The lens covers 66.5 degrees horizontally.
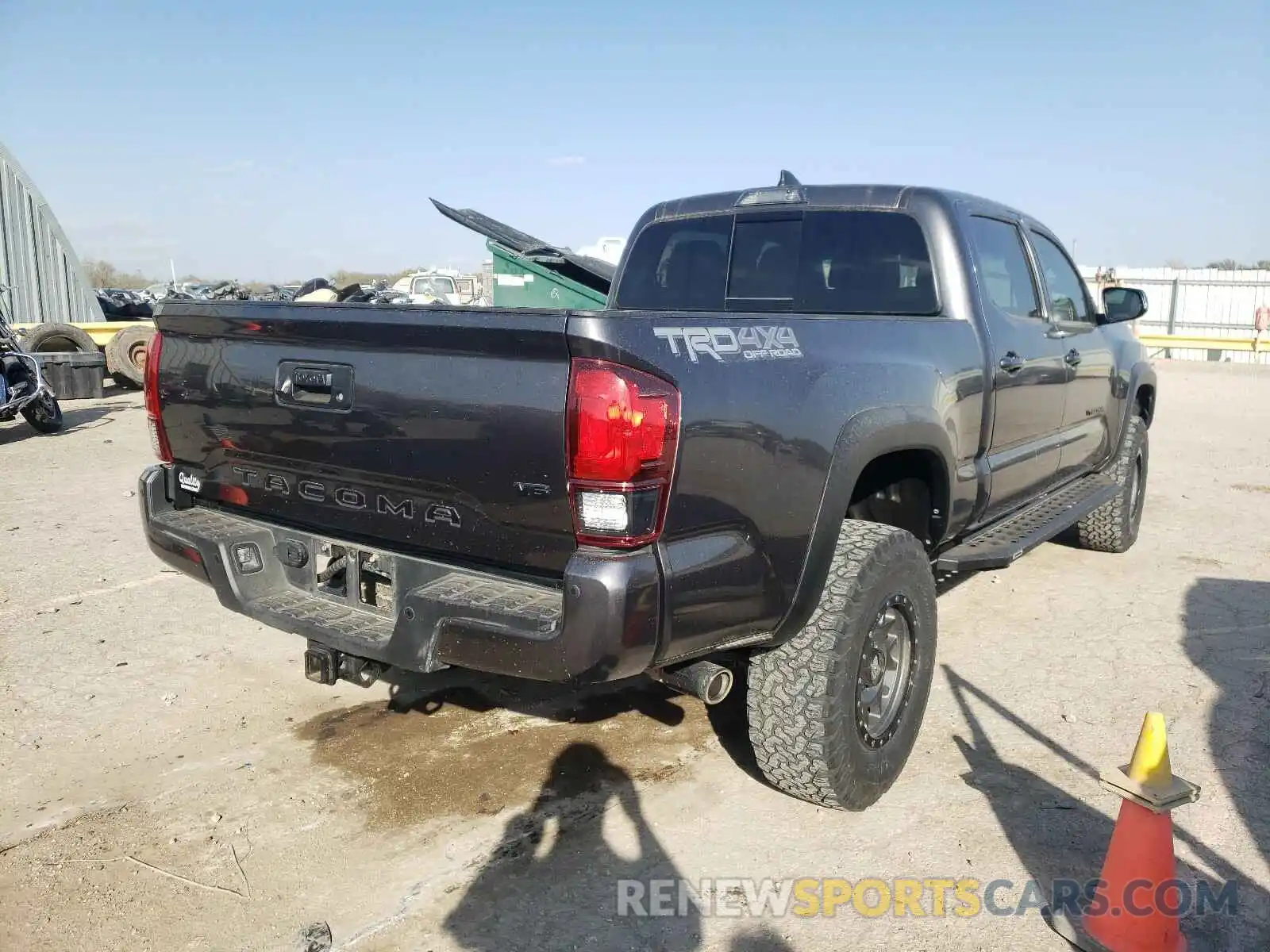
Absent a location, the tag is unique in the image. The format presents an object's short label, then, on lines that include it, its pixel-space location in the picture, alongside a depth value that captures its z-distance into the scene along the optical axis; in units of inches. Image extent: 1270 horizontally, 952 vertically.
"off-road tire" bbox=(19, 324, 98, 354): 526.6
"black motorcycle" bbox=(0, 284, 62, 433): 405.1
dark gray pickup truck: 93.4
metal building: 662.5
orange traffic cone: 95.7
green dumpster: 433.1
